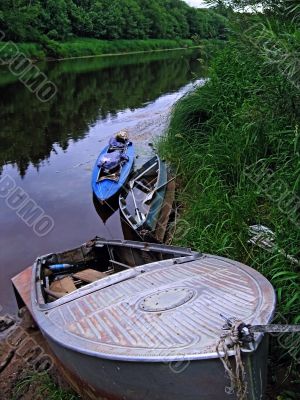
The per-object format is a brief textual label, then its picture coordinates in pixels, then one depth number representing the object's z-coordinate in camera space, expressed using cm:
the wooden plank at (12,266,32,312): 521
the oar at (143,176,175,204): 791
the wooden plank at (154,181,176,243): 691
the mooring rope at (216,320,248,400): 272
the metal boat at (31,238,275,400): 289
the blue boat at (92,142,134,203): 958
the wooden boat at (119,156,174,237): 726
